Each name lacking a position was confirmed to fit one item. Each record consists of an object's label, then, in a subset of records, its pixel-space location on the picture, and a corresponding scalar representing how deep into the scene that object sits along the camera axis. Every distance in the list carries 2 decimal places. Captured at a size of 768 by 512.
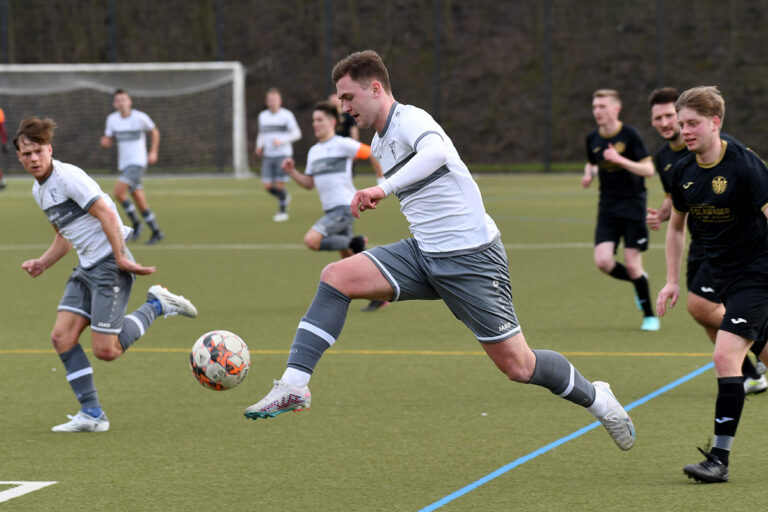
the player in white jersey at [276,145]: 39.94
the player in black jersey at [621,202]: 19.42
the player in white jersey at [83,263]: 13.06
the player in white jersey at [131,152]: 33.19
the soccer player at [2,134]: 45.94
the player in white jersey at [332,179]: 22.70
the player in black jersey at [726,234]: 10.59
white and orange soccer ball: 11.27
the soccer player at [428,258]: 10.38
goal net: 62.62
